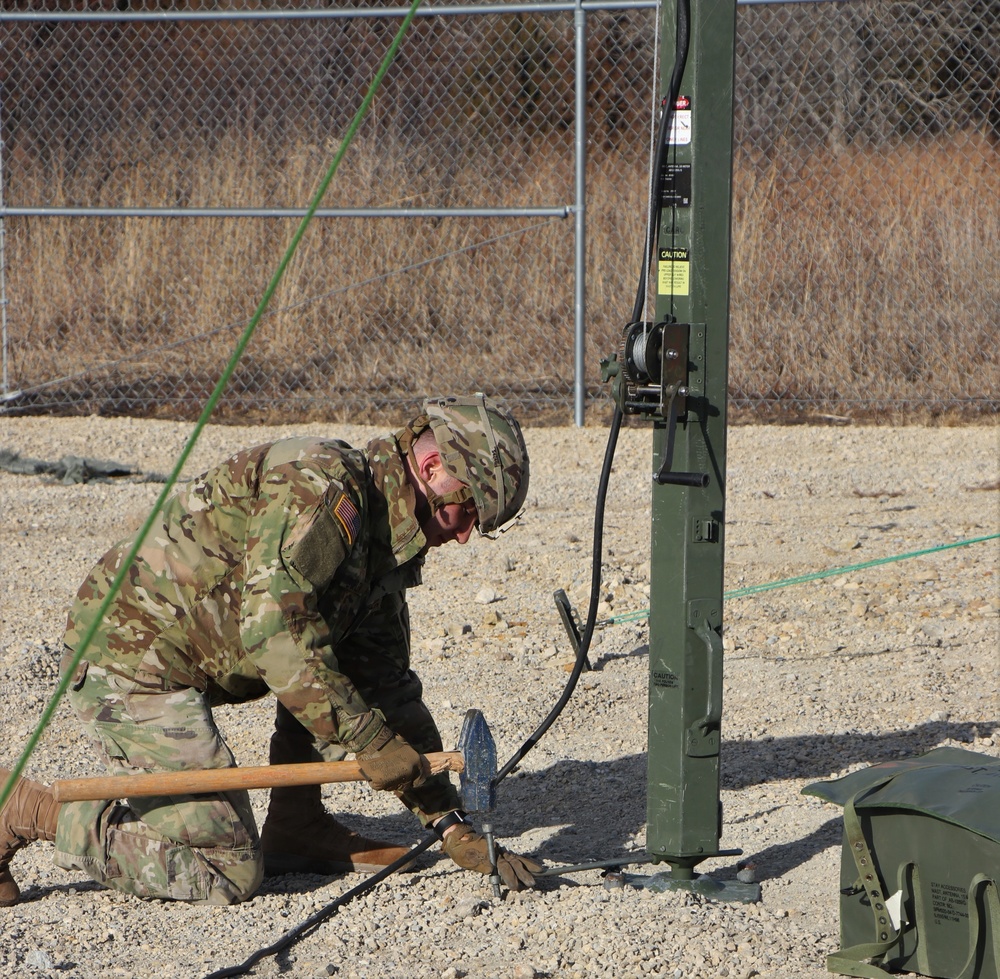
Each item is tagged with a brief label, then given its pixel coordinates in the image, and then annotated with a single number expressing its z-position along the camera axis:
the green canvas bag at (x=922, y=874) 5.64
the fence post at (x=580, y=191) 16.50
